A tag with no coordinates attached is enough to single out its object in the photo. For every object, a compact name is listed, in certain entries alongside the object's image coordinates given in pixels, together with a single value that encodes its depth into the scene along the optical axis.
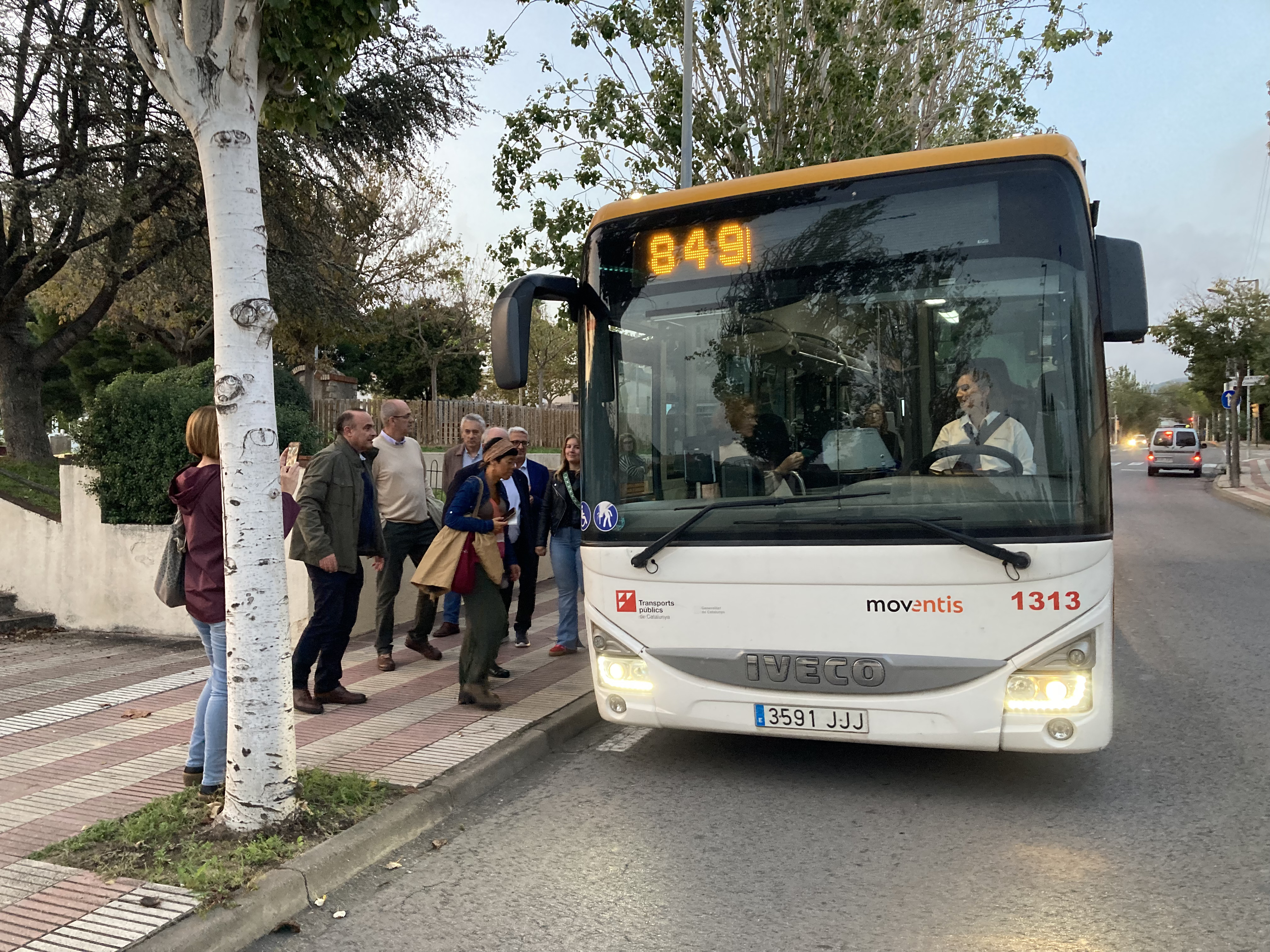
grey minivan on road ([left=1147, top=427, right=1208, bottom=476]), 38.56
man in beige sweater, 8.11
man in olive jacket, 6.42
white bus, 4.59
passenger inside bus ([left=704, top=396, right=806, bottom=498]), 5.01
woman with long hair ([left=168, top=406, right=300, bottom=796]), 4.72
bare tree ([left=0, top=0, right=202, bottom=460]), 13.60
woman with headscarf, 6.52
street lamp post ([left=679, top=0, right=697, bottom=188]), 12.92
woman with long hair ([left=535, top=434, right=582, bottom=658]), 8.50
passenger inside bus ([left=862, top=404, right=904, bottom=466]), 4.81
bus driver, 4.63
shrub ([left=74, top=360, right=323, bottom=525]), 9.26
